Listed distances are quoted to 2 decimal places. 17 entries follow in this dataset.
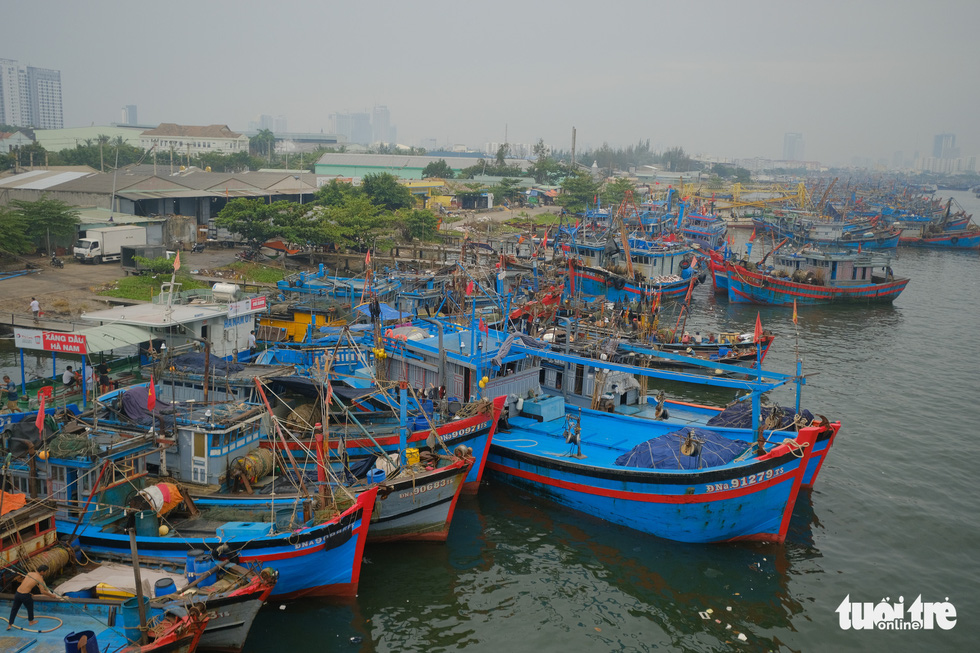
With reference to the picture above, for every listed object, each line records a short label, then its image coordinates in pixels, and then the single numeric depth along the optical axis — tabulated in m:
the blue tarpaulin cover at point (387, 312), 26.87
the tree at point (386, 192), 68.00
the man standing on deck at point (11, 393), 17.07
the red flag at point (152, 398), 15.42
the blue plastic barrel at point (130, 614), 11.27
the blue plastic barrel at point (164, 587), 12.33
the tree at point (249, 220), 46.81
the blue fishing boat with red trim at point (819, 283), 48.88
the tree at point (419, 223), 55.69
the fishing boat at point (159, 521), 13.73
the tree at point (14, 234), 39.84
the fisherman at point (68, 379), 19.37
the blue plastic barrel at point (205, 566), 12.97
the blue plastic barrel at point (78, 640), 10.42
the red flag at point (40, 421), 14.60
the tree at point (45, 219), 42.12
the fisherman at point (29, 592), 11.51
